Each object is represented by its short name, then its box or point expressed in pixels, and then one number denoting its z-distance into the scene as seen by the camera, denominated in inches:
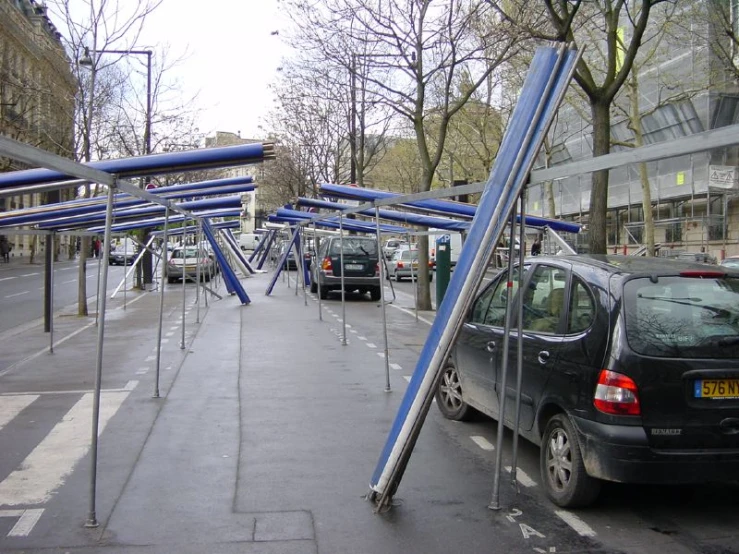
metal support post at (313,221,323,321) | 718.5
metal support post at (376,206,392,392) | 377.4
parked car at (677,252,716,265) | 936.8
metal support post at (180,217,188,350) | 491.8
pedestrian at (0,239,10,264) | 2108.8
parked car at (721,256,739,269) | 754.6
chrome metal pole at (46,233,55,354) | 495.9
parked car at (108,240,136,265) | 2072.5
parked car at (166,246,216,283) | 1333.7
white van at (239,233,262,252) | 2891.2
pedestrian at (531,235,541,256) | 979.6
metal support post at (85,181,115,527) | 199.5
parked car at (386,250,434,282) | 1403.8
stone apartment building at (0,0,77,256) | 880.3
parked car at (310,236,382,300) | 940.6
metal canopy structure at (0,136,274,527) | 188.1
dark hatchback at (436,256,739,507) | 192.5
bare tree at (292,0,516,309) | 686.5
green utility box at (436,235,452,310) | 764.0
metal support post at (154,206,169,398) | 354.5
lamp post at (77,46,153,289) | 718.5
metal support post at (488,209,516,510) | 213.6
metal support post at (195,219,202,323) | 686.3
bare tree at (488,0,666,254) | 503.8
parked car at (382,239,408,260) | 1638.4
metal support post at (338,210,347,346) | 519.1
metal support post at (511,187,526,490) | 216.8
